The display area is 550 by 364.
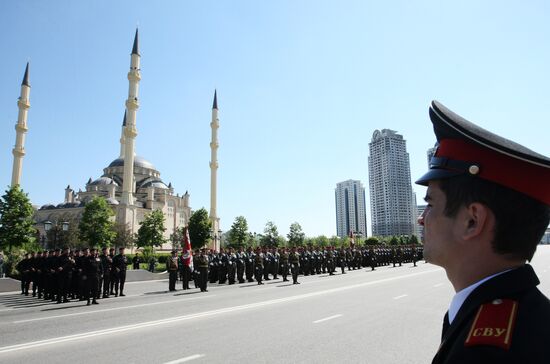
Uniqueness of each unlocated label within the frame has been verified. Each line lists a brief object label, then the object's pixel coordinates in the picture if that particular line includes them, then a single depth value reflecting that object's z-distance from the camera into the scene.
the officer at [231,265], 23.53
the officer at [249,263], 24.42
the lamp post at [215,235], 61.09
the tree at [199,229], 71.75
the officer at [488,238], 1.07
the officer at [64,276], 15.46
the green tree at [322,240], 93.31
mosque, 54.55
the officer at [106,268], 16.19
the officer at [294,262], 20.83
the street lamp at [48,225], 27.21
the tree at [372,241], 65.93
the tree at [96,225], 59.41
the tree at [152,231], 73.44
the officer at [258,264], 22.38
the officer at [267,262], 25.33
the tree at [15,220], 35.21
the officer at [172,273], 19.40
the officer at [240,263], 23.67
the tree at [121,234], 63.88
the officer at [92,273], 14.43
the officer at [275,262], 26.12
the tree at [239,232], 77.06
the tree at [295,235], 85.00
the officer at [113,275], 17.09
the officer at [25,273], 19.08
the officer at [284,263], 23.72
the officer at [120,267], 17.19
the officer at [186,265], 20.28
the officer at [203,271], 18.22
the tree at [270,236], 82.31
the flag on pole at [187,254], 21.11
